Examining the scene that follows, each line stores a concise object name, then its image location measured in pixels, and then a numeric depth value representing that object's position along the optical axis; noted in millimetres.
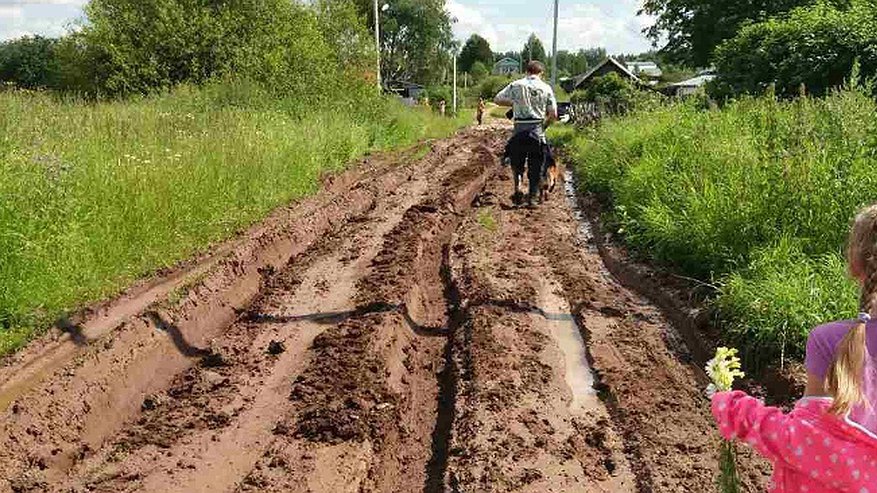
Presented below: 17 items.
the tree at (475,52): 109500
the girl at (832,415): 2016
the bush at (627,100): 17672
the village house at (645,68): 89688
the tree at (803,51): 13281
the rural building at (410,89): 64938
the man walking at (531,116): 11383
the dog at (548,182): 12531
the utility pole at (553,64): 35531
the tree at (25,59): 53347
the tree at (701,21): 23781
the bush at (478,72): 93938
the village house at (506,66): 124925
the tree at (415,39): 74812
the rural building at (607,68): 68938
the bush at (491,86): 72438
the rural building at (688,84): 45750
